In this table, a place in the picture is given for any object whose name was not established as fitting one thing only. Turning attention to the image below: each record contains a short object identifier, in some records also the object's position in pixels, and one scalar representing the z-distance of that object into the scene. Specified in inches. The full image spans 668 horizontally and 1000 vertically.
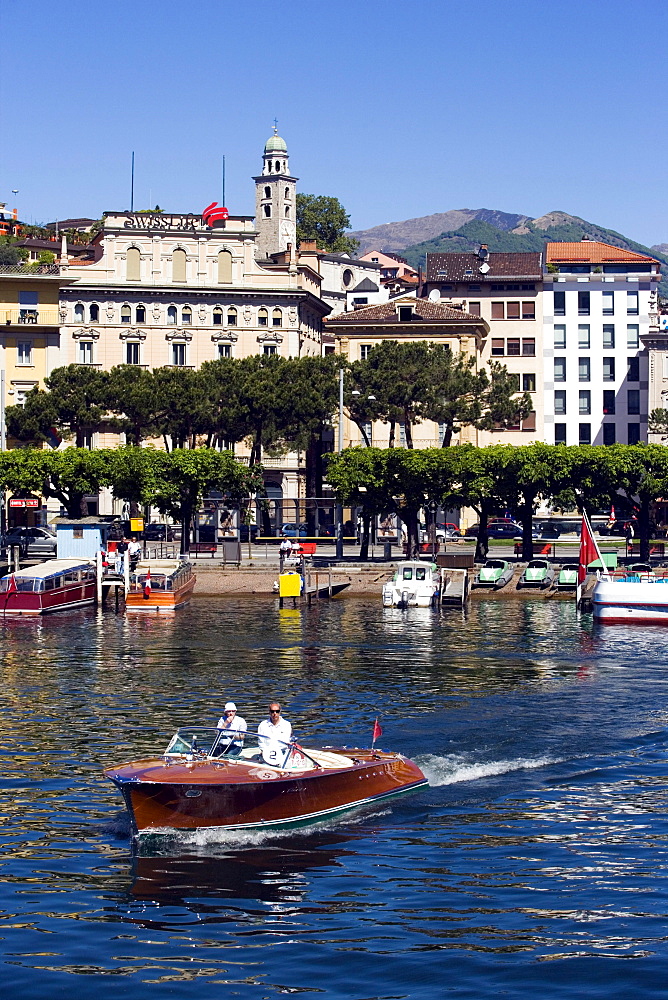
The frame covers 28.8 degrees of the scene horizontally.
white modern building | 5088.6
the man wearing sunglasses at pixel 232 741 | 1053.8
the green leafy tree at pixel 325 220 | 7568.9
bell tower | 6210.6
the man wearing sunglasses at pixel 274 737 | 1039.6
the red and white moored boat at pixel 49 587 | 2578.7
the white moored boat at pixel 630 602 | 2426.2
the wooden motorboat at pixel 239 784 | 976.3
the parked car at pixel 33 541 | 3420.8
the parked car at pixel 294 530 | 3956.7
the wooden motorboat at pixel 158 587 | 2679.6
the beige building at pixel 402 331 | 4483.3
